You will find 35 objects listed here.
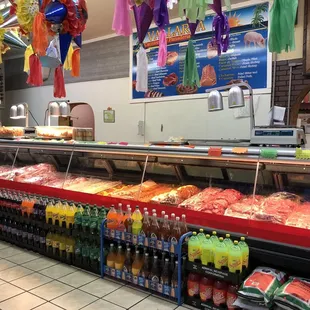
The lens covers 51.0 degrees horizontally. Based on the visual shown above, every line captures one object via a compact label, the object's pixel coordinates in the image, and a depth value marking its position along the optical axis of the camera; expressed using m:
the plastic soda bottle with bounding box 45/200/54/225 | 3.93
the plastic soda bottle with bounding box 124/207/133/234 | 3.31
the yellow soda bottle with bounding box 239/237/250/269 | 2.66
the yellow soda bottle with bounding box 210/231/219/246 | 2.82
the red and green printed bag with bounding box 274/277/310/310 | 2.33
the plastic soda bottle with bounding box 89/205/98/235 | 3.56
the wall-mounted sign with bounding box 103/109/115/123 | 7.86
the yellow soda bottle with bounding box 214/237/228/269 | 2.70
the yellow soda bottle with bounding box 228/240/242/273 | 2.62
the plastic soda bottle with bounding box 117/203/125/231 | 3.37
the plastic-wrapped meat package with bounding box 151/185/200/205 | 3.47
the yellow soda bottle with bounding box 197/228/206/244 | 2.88
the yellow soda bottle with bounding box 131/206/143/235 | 3.25
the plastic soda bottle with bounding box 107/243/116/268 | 3.49
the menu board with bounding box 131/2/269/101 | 5.70
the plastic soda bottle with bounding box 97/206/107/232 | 3.54
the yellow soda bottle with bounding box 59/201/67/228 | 3.79
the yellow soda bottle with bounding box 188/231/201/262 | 2.87
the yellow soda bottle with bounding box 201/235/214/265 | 2.79
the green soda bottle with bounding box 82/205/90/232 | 3.61
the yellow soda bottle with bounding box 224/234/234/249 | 2.71
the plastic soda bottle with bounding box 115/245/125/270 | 3.43
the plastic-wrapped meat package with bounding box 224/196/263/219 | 2.99
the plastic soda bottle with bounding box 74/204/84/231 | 3.66
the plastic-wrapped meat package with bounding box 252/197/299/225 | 2.82
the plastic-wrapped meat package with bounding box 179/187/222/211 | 3.28
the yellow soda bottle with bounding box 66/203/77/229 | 3.74
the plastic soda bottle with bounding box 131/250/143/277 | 3.28
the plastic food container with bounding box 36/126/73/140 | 6.05
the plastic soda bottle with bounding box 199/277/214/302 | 2.87
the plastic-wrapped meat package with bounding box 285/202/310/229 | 2.69
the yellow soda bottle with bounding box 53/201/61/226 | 3.87
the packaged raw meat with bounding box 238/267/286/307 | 2.44
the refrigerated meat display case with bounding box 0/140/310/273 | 2.75
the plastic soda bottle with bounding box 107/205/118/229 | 3.40
